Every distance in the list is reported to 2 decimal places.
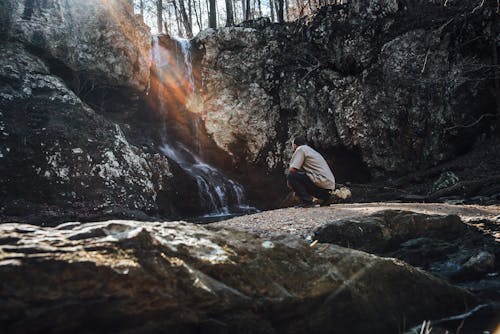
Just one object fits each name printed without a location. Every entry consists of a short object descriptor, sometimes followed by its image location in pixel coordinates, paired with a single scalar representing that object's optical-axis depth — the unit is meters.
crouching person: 7.70
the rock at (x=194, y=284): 2.35
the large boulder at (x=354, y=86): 14.22
